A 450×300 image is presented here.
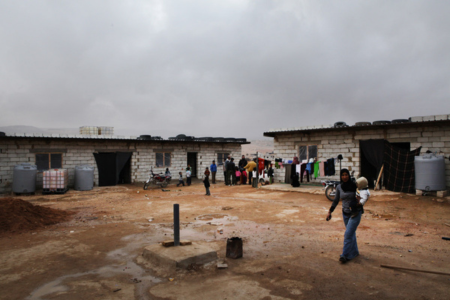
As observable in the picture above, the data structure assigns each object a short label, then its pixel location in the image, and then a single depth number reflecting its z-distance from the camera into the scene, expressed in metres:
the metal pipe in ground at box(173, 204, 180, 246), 5.65
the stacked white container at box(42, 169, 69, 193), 15.76
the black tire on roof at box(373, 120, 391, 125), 13.45
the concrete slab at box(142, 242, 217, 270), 4.92
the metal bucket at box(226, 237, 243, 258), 5.33
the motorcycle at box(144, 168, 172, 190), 18.44
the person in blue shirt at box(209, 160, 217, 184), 20.30
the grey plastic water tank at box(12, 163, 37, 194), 15.20
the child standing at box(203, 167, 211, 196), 14.37
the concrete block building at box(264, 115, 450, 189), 12.12
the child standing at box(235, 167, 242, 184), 20.03
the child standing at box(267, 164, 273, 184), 18.16
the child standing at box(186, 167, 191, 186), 19.90
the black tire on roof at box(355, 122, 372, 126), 14.06
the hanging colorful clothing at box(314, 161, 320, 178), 15.30
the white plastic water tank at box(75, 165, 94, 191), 16.98
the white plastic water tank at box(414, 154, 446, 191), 11.48
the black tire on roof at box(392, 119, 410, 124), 13.05
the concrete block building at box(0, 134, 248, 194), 16.11
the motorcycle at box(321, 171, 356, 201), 12.64
